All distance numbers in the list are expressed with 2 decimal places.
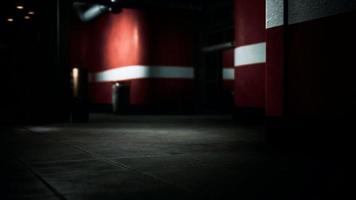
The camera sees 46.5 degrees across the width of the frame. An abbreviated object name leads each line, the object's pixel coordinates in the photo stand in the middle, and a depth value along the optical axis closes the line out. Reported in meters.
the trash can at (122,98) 18.69
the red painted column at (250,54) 12.09
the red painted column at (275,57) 6.84
